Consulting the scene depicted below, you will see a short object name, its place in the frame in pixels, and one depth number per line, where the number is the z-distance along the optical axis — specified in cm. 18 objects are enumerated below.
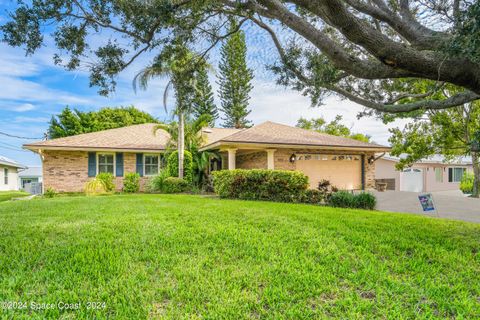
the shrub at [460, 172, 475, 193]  2064
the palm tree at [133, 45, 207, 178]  775
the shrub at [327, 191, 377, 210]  991
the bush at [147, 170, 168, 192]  1571
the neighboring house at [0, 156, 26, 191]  2681
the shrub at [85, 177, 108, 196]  1471
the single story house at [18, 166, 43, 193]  4088
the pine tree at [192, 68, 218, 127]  3154
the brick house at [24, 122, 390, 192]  1506
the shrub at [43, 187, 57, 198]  1478
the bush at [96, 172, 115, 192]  1566
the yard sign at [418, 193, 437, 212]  699
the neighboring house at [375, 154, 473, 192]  2303
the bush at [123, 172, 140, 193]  1634
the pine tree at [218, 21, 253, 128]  3142
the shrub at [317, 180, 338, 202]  1077
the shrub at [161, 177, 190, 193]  1512
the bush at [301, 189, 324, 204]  1084
